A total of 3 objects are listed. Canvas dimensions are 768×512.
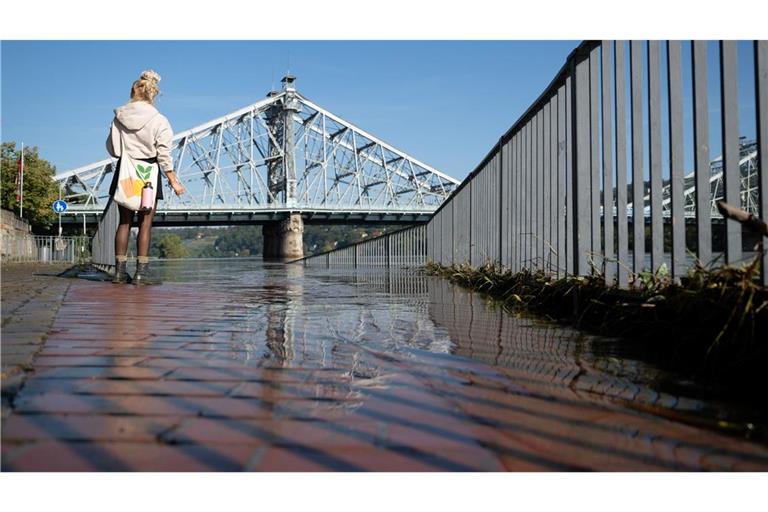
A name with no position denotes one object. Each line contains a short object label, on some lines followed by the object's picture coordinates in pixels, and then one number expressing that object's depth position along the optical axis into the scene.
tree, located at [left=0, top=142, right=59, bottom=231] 33.41
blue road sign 26.25
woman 4.39
